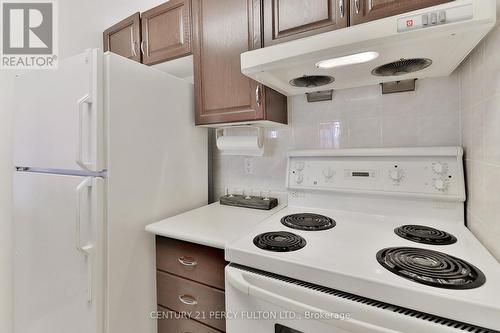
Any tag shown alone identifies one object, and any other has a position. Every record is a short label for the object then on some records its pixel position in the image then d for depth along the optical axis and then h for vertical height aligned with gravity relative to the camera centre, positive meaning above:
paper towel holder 1.46 +0.18
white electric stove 0.57 -0.28
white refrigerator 1.04 -0.07
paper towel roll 1.47 +0.15
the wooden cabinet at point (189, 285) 1.02 -0.53
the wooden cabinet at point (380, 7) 0.83 +0.58
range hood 0.65 +0.40
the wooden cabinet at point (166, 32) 1.42 +0.87
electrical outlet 1.60 +0.02
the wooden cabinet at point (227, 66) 1.21 +0.57
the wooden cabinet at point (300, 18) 0.97 +0.66
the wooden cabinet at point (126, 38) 1.60 +0.95
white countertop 1.01 -0.27
